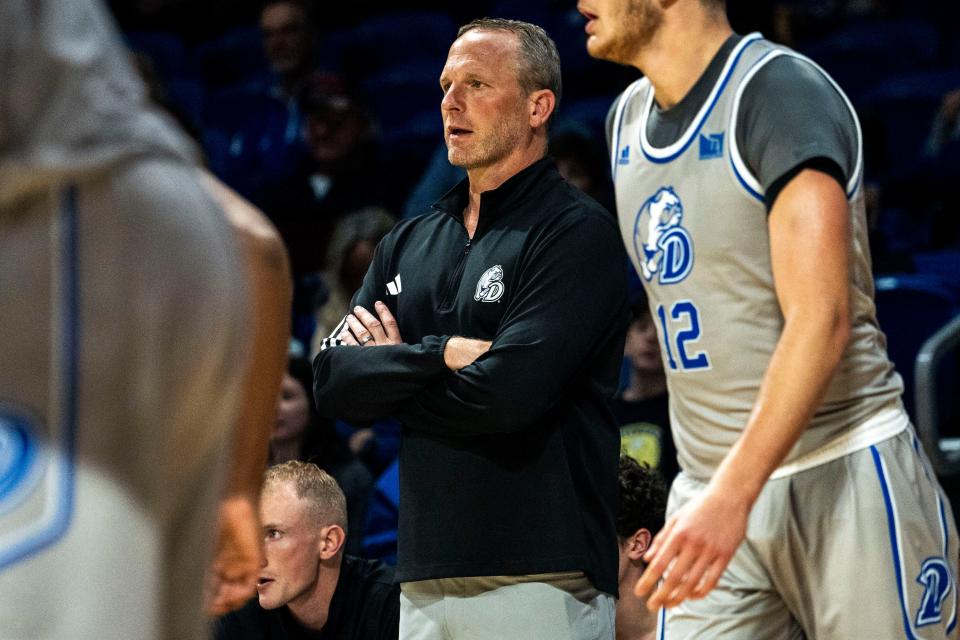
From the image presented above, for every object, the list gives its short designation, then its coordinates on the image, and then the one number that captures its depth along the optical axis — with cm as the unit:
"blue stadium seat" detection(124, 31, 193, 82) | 2258
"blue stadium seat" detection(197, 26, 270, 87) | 2277
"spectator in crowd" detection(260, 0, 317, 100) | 1939
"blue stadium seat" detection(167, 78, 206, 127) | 2087
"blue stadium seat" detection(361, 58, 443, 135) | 1944
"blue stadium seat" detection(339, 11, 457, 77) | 2128
